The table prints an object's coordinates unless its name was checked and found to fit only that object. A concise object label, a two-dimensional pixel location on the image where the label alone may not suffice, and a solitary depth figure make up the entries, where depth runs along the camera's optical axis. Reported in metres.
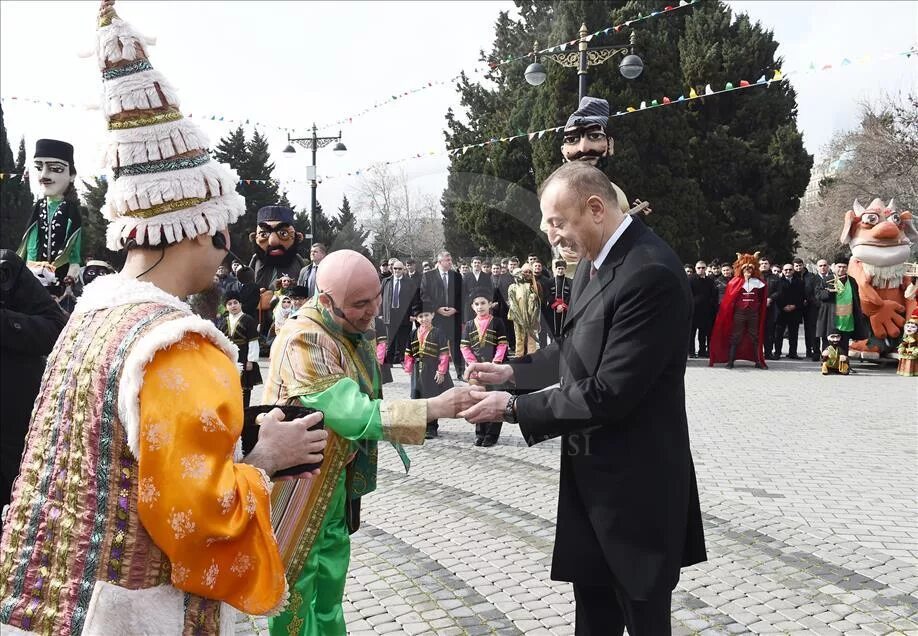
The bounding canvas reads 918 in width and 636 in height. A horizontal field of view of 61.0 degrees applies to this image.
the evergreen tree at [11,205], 37.84
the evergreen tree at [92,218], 30.16
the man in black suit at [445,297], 10.85
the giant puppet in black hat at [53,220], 6.25
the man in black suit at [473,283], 11.48
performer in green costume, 2.88
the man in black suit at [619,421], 2.61
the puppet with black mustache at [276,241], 8.08
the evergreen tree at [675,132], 26.62
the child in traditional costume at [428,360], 9.52
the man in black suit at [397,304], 11.64
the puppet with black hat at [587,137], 5.89
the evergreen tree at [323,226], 28.28
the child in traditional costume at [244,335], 9.28
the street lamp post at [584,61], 12.54
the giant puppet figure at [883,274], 15.92
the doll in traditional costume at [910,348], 15.09
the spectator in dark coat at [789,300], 18.22
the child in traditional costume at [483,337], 9.52
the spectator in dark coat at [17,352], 4.00
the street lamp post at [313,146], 19.20
